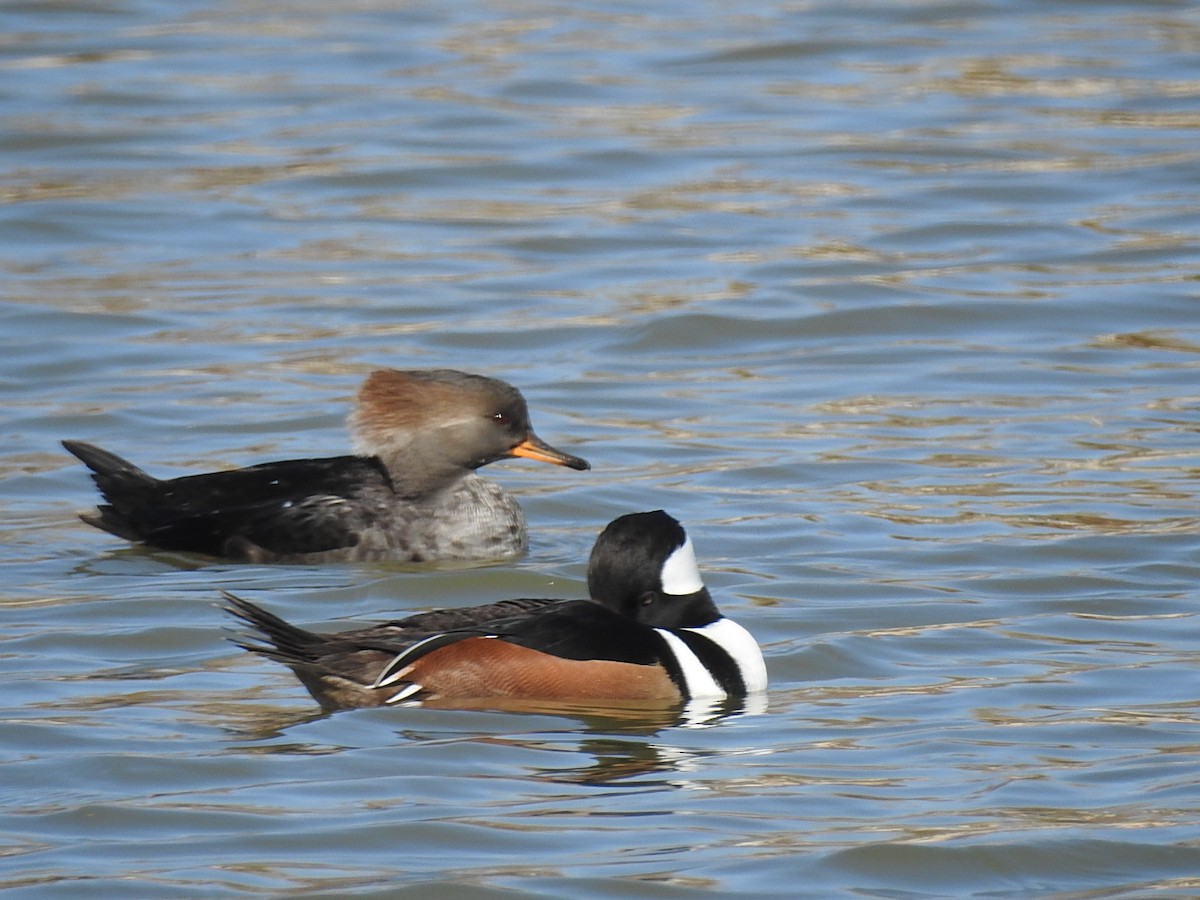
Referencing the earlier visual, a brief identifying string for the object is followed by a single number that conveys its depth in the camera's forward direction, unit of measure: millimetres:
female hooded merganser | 17609
